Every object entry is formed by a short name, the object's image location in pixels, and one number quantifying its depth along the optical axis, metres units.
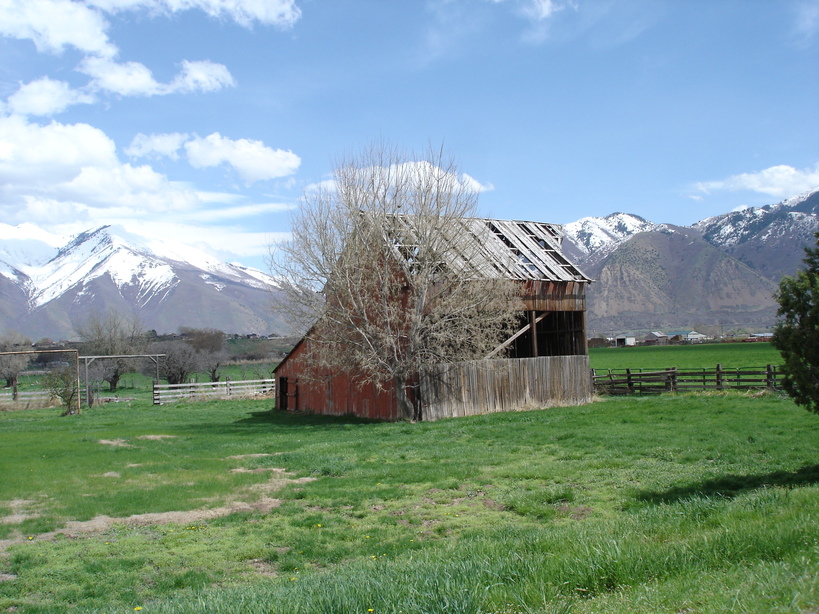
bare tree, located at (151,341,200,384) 59.41
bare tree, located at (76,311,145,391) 69.00
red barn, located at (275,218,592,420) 25.38
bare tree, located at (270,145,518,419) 24.11
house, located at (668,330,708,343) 125.63
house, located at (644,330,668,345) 127.75
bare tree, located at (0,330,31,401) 57.11
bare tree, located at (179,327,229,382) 61.69
